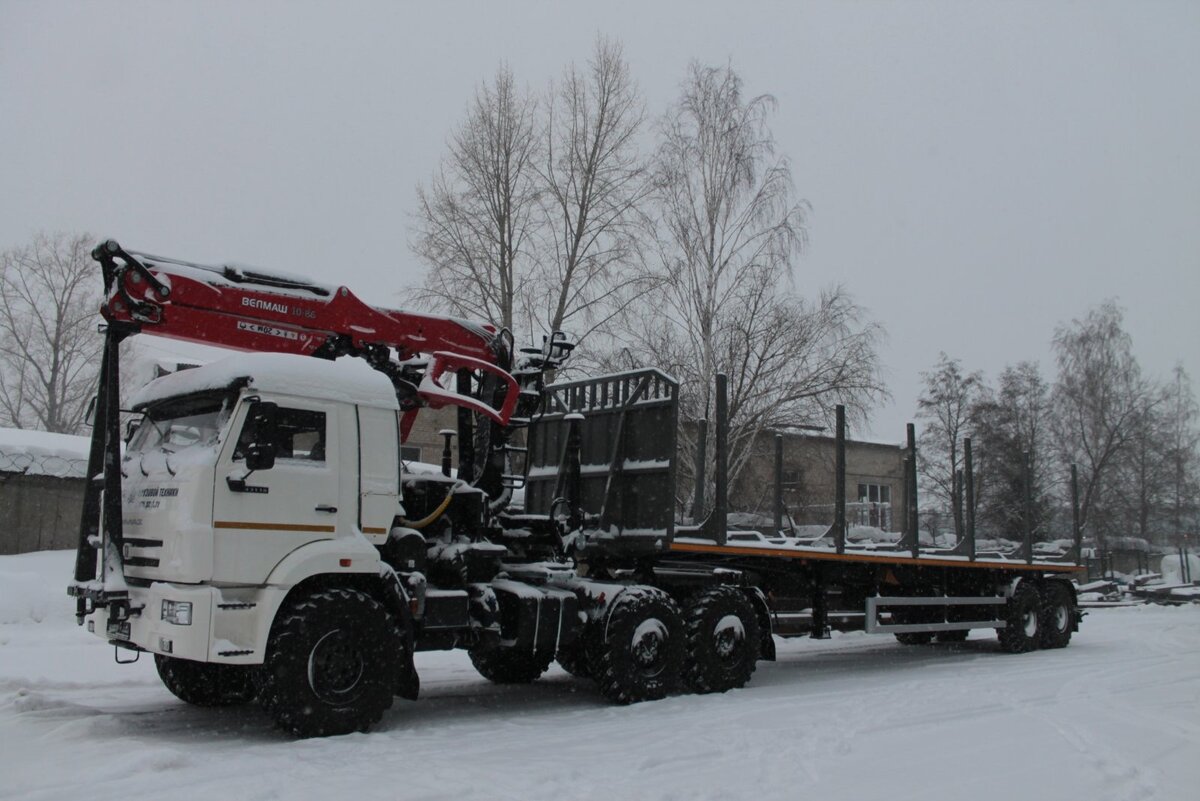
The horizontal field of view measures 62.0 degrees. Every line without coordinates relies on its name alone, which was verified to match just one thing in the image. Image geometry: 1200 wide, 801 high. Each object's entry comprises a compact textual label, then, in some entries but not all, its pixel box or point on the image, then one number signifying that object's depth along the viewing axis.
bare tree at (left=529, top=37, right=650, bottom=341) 25.88
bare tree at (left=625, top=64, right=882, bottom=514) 25.66
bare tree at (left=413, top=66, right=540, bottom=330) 25.50
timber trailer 7.27
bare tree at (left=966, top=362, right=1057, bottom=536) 27.92
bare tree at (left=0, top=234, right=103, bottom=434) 43.59
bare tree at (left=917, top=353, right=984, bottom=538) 39.19
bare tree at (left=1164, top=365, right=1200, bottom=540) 50.88
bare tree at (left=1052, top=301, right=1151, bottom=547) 45.56
